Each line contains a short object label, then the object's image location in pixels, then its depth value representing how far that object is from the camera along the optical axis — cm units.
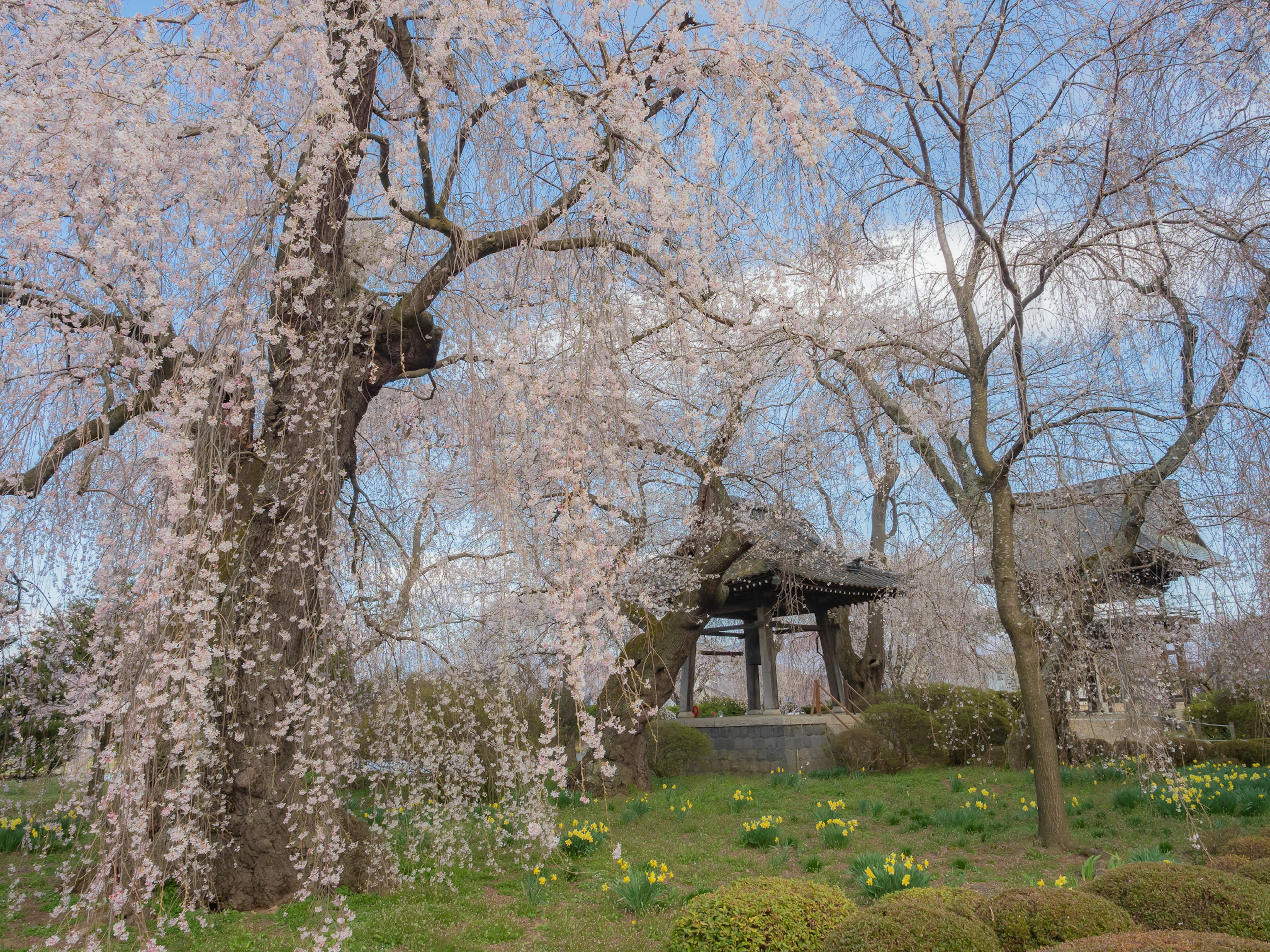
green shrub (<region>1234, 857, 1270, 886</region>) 351
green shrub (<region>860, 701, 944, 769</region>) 1121
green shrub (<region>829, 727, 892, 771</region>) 1092
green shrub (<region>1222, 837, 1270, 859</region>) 427
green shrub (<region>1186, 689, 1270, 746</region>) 1092
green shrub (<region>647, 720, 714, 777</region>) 1173
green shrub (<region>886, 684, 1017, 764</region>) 1119
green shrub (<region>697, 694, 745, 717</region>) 1468
